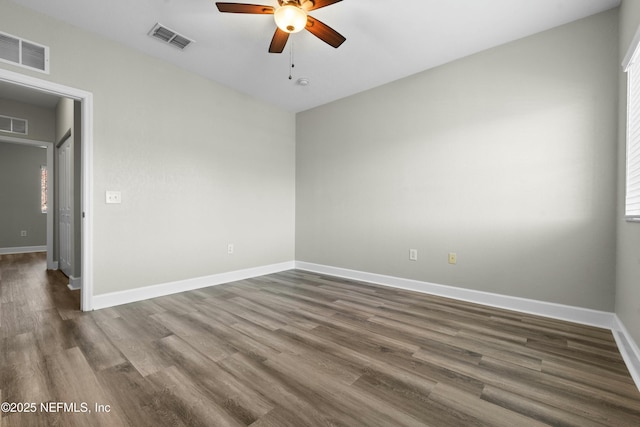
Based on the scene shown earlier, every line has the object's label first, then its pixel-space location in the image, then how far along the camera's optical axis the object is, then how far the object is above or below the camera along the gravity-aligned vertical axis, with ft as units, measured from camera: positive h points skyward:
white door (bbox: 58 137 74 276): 12.60 +0.15
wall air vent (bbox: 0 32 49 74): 7.52 +4.31
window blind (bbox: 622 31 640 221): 5.99 +1.77
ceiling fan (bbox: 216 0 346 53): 6.49 +4.65
